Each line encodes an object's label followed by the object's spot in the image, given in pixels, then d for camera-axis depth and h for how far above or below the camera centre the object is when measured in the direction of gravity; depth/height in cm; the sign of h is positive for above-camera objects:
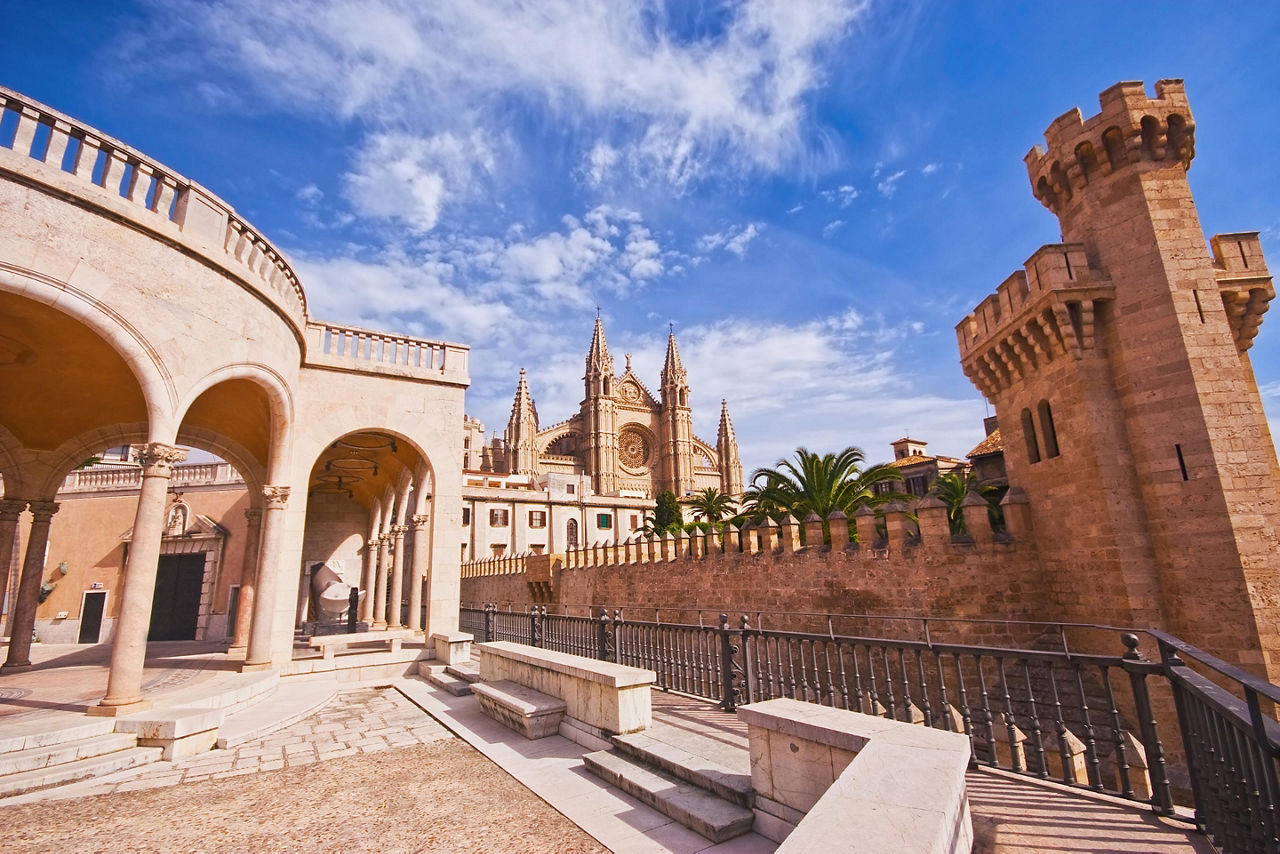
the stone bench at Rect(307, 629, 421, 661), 1098 -165
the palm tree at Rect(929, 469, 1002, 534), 1442 +140
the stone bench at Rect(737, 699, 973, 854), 201 -101
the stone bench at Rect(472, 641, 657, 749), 529 -132
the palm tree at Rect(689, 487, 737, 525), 3105 +271
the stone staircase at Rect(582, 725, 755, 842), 367 -165
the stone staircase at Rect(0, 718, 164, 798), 520 -171
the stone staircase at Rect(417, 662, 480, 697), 897 -187
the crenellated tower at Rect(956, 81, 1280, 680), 887 +243
